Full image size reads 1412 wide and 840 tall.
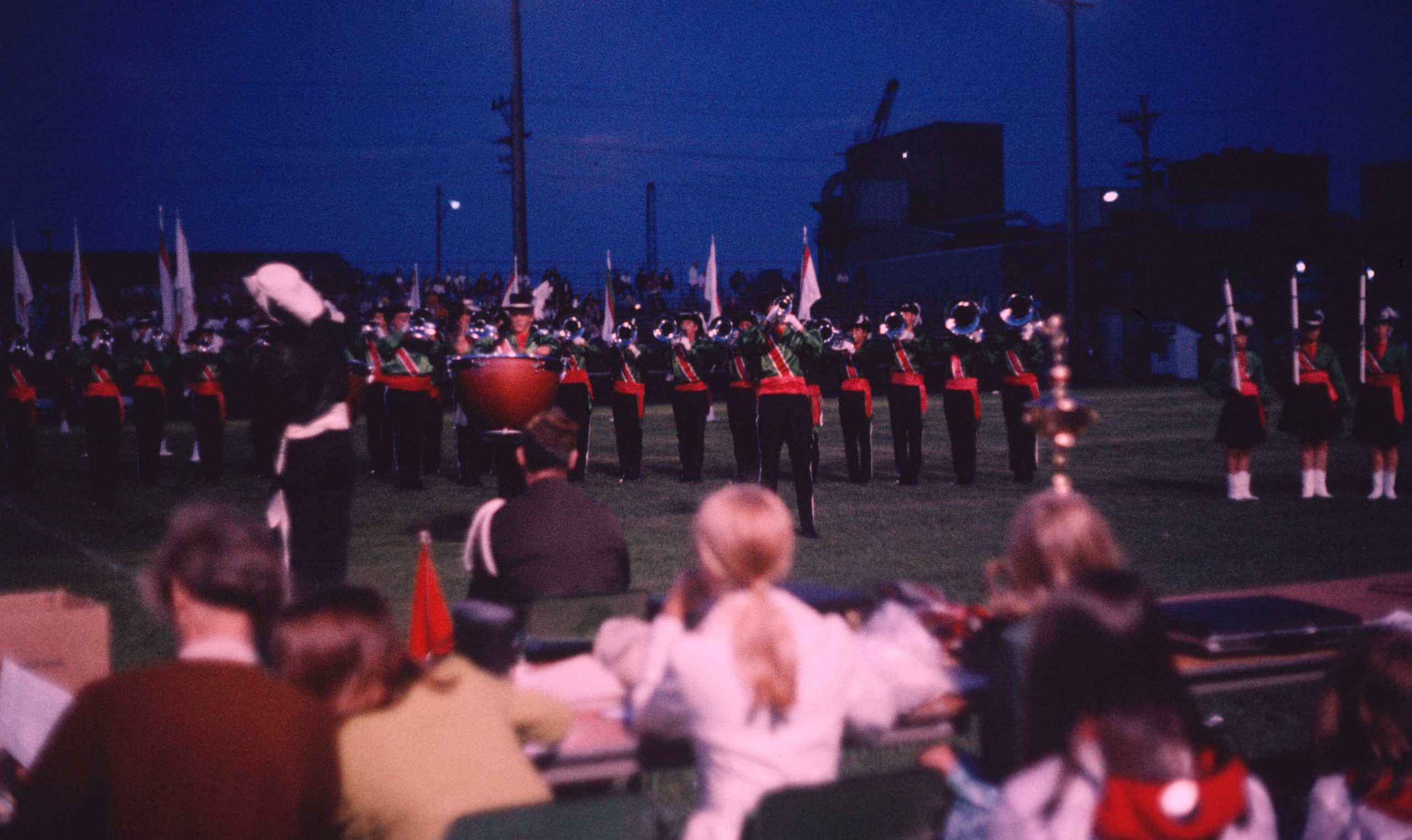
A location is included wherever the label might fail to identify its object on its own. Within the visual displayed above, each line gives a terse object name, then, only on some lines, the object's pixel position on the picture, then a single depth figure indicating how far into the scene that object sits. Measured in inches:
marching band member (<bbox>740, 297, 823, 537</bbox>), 411.5
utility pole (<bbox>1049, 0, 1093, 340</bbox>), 1408.7
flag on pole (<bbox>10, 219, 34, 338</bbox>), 748.6
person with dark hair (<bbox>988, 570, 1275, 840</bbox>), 92.0
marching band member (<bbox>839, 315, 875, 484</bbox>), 592.4
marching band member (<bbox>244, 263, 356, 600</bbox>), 219.9
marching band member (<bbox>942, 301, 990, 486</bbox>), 571.2
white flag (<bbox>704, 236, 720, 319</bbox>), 735.7
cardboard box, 152.1
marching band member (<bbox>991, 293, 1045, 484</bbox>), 572.7
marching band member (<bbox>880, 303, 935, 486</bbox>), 578.9
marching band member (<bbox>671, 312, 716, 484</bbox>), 605.6
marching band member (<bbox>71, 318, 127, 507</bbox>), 519.2
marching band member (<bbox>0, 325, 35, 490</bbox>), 589.9
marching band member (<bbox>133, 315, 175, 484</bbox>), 601.3
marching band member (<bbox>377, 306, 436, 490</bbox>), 573.3
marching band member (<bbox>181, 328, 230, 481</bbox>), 625.9
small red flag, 171.8
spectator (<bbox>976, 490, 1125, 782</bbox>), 110.0
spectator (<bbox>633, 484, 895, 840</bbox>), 110.3
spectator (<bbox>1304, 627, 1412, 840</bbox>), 116.1
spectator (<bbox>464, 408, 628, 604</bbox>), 172.9
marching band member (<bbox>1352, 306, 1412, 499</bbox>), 486.0
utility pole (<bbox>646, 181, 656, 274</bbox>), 3078.2
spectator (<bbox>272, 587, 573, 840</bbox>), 100.6
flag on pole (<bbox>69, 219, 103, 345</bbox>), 706.8
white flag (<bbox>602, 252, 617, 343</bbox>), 797.2
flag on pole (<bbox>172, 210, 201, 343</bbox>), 636.7
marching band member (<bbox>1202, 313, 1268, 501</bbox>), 484.7
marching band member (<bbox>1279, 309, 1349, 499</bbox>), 485.7
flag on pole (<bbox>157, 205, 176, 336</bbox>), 611.2
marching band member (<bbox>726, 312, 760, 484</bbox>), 572.4
